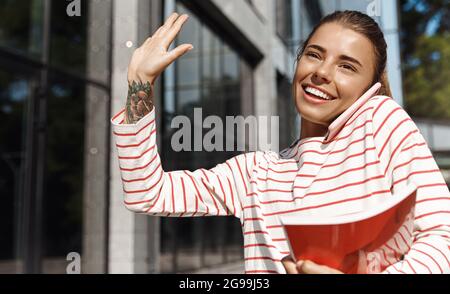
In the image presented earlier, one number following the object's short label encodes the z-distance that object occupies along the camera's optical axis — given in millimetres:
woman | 795
